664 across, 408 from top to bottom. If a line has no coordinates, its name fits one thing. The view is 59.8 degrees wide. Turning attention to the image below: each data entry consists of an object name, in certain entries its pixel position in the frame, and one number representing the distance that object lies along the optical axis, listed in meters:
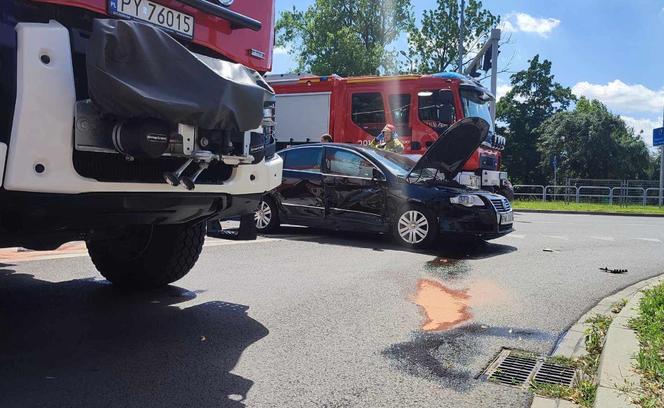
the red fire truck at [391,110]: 11.80
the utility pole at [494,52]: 19.23
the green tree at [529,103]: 48.12
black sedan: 7.52
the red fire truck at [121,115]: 2.53
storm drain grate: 3.21
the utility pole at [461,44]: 26.69
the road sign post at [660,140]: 22.14
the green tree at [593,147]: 39.31
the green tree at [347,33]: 37.62
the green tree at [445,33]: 40.00
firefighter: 11.02
